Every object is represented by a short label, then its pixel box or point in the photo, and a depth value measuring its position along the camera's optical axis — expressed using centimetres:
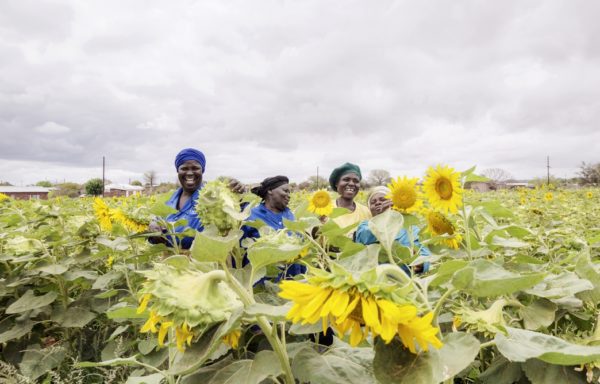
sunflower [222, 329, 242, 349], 81
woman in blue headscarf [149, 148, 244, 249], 339
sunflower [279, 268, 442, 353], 55
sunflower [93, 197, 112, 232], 264
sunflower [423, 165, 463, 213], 147
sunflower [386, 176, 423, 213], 172
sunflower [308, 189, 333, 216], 370
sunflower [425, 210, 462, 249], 147
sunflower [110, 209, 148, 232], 219
